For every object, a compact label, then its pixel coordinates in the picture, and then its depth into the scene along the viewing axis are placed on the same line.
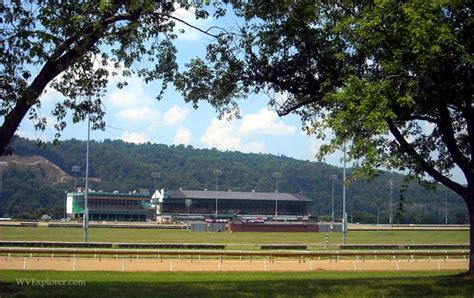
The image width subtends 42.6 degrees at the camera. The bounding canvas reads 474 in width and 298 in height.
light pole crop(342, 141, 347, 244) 51.73
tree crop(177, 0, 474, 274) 13.04
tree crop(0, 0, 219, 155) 11.77
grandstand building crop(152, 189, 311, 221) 138.12
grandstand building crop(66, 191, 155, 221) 117.95
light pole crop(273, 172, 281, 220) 137.18
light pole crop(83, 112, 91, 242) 47.45
